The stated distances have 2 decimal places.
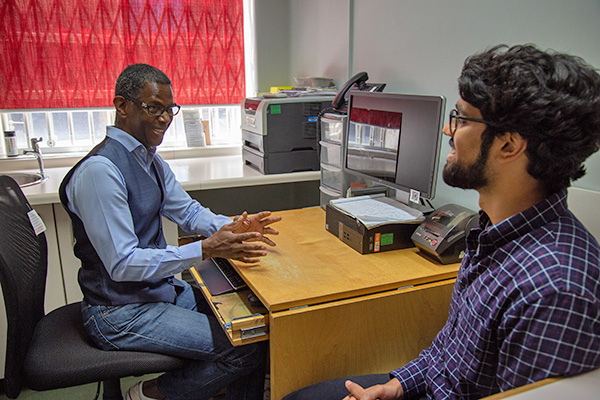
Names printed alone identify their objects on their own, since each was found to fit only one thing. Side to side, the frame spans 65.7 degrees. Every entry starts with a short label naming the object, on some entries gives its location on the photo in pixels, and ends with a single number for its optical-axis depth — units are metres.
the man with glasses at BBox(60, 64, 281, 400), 1.42
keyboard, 1.59
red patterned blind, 2.82
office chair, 1.33
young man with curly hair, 0.82
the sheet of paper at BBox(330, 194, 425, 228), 1.65
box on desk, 1.63
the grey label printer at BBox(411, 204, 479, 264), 1.53
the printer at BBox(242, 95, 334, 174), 2.48
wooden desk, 1.32
